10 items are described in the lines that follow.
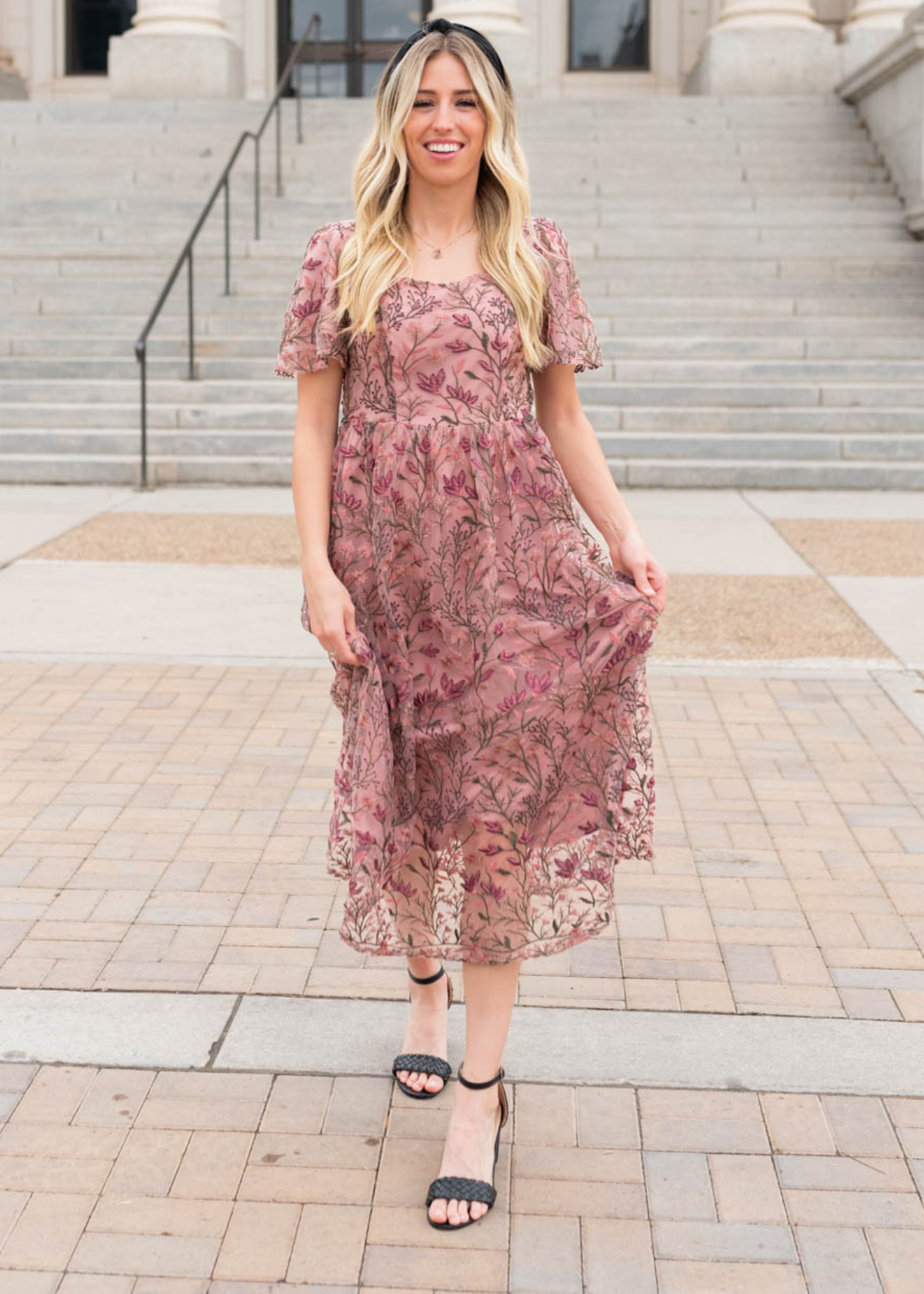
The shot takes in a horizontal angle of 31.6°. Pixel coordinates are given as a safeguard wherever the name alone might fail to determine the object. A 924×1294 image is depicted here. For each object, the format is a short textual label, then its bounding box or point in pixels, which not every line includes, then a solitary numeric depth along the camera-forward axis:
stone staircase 11.75
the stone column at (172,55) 19.59
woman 2.77
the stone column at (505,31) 19.39
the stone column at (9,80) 22.16
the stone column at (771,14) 19.03
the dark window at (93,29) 23.05
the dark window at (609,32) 22.55
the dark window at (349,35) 22.98
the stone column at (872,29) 18.80
